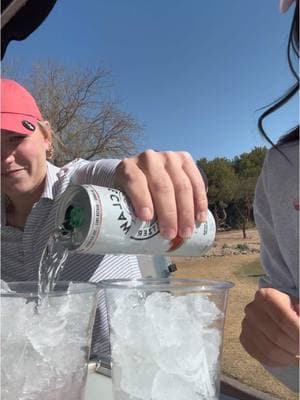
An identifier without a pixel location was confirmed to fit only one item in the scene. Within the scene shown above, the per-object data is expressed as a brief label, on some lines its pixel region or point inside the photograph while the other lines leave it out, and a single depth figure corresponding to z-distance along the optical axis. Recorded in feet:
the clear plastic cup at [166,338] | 1.45
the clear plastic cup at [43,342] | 1.47
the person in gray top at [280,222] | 1.96
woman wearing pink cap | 3.02
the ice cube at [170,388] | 1.45
